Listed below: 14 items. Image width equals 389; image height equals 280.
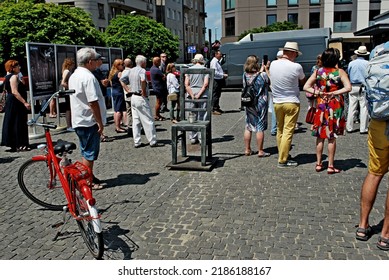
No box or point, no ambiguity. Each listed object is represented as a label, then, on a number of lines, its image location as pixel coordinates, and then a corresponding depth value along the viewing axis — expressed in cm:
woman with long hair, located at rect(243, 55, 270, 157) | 707
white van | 2188
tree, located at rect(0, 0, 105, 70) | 1753
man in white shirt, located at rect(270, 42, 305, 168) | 625
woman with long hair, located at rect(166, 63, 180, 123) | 1171
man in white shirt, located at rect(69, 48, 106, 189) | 498
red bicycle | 359
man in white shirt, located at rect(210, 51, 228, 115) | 1266
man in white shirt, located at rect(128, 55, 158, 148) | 815
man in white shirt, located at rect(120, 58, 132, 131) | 836
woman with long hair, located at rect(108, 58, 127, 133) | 977
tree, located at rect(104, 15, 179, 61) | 3312
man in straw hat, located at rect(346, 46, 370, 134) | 892
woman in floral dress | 588
